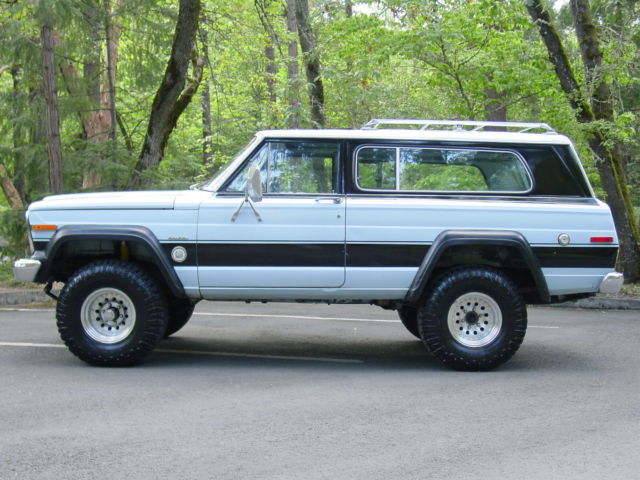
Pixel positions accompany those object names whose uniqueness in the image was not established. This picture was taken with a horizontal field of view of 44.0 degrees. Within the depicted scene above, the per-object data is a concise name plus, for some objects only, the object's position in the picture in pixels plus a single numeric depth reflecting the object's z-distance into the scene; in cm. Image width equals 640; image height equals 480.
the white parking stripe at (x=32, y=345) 800
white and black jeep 707
